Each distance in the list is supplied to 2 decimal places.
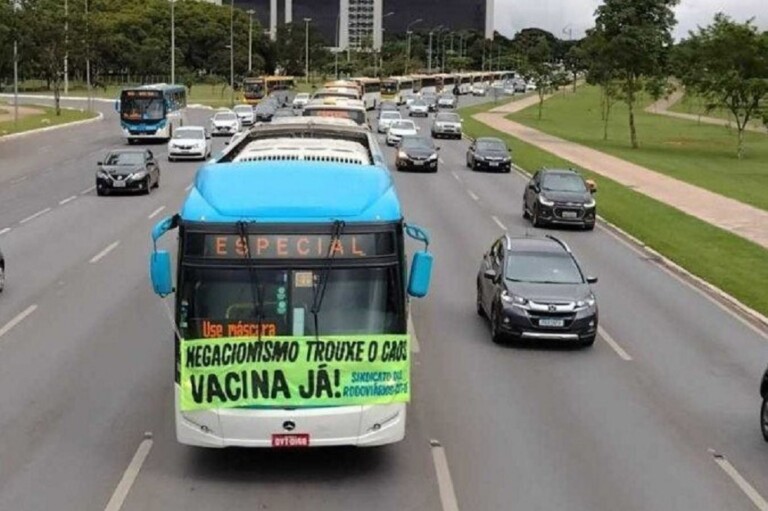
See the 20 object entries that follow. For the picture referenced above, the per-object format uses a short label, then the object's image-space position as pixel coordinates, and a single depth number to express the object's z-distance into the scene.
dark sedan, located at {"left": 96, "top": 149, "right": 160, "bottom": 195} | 40.81
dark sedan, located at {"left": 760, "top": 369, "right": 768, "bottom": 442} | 14.56
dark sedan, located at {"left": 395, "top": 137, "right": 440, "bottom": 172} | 51.28
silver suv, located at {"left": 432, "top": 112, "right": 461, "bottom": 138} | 74.38
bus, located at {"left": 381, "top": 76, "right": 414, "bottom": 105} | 130.00
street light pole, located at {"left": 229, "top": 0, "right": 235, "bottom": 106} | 115.56
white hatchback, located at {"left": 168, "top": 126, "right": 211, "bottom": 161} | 55.12
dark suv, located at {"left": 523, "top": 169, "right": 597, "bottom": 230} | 34.62
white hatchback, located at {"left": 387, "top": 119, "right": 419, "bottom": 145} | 65.31
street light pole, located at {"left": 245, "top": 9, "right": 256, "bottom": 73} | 146.00
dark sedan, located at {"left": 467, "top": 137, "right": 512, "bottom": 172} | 52.47
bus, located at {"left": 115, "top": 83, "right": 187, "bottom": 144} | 63.69
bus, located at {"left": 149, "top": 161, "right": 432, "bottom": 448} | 11.95
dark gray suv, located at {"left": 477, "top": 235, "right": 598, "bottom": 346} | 18.83
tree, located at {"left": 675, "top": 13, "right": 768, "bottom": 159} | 64.31
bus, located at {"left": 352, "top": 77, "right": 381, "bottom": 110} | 104.19
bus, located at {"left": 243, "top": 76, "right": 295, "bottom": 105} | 114.77
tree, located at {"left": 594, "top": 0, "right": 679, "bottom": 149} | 70.94
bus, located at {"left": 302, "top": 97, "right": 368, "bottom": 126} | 42.69
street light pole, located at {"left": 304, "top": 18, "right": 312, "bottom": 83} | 168.82
